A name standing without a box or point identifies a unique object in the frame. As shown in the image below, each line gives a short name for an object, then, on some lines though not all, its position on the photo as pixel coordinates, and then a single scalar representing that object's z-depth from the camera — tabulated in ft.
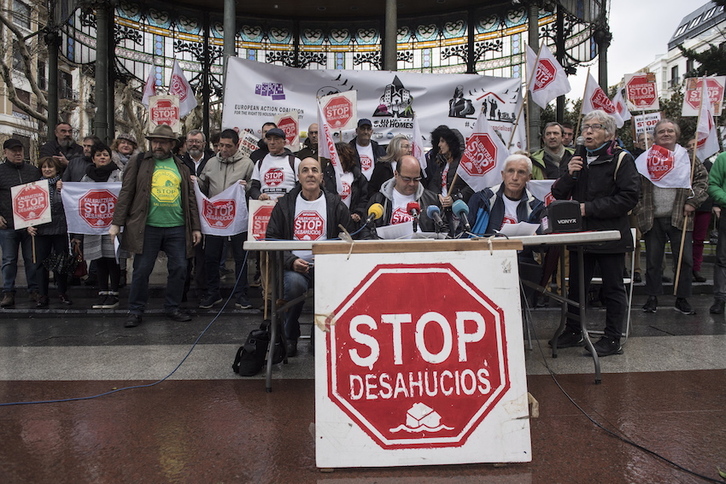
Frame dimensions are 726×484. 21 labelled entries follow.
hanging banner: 27.96
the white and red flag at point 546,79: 23.21
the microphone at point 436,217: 11.07
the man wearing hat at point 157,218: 18.98
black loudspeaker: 12.23
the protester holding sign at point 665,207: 20.18
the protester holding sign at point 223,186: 21.59
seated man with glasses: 14.98
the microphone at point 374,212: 11.89
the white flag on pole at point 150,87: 29.17
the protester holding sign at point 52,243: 22.03
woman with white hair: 14.37
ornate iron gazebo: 43.21
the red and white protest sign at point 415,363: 8.16
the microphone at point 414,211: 11.33
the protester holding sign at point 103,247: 22.02
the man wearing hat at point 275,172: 20.77
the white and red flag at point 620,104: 29.52
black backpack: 12.94
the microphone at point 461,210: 10.84
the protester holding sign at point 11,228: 22.00
